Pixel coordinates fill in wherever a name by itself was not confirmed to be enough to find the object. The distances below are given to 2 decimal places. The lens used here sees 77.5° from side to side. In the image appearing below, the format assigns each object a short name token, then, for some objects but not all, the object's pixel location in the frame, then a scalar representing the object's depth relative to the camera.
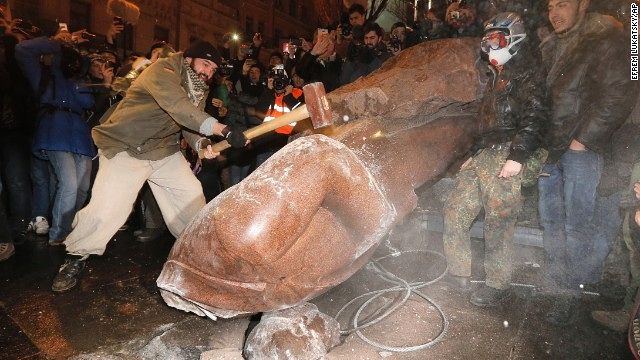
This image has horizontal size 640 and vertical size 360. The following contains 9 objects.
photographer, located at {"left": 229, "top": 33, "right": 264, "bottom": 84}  6.75
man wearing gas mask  2.93
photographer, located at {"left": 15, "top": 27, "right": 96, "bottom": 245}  4.18
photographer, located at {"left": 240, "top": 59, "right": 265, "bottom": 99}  6.19
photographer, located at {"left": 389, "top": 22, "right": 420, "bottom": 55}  5.25
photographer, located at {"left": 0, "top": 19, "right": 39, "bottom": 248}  4.70
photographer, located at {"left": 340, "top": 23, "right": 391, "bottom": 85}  5.09
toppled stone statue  1.97
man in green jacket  3.13
